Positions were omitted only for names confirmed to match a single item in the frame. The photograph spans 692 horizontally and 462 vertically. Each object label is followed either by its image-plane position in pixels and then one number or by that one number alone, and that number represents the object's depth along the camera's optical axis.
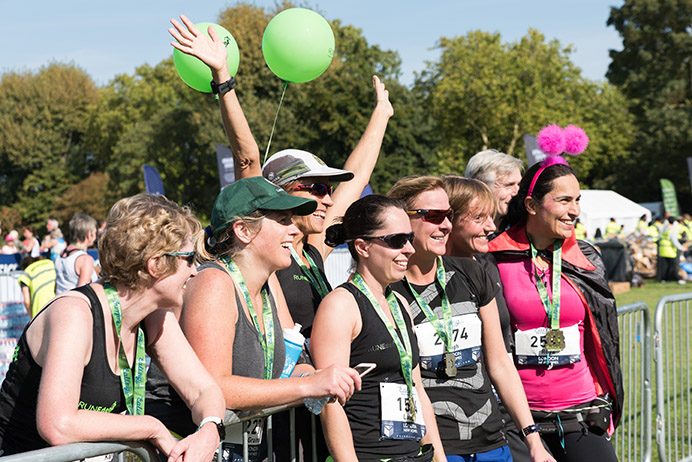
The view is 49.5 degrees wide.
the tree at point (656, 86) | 46.38
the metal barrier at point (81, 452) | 1.98
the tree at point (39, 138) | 56.41
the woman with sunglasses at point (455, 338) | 3.20
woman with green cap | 2.53
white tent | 30.92
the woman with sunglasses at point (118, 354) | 2.19
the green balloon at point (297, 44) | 4.19
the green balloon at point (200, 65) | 3.74
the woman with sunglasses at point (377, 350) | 2.75
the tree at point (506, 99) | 43.69
